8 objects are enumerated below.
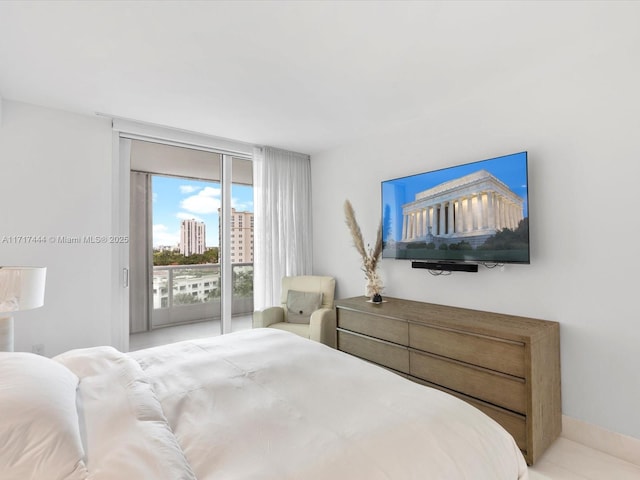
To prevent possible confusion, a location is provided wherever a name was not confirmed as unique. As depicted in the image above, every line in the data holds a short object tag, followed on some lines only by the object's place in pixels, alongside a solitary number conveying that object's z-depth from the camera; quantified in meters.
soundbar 2.70
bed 0.99
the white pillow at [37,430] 0.93
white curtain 4.05
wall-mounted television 2.42
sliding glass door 3.53
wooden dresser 2.03
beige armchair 3.33
